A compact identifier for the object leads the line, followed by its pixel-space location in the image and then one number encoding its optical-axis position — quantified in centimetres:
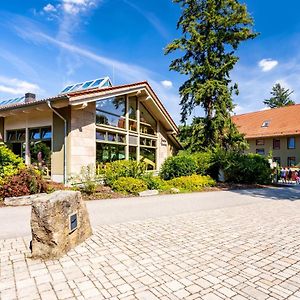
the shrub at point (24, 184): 891
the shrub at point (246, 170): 1669
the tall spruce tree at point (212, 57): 1964
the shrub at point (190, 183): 1373
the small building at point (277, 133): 3316
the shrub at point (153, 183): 1273
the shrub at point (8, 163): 970
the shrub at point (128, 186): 1159
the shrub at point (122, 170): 1259
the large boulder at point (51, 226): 424
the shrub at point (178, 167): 1558
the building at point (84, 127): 1204
